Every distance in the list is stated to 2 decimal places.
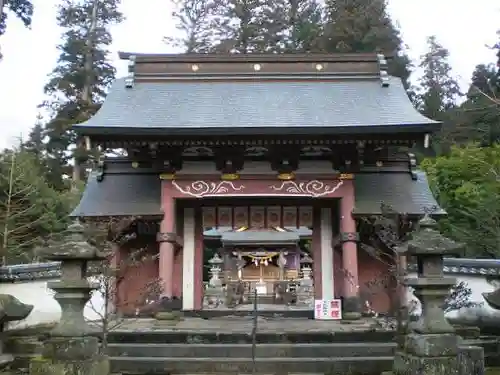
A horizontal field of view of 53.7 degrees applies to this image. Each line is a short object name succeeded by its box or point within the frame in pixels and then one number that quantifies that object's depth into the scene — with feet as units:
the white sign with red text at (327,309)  38.88
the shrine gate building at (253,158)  37.58
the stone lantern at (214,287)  63.87
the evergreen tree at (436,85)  126.31
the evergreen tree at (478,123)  103.80
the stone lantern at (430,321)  20.96
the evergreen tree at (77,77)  105.29
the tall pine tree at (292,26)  107.55
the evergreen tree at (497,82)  89.59
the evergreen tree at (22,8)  53.67
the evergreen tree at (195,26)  102.06
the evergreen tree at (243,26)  104.58
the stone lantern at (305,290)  67.67
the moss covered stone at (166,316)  37.24
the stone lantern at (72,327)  21.01
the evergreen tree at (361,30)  112.98
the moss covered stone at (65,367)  20.83
